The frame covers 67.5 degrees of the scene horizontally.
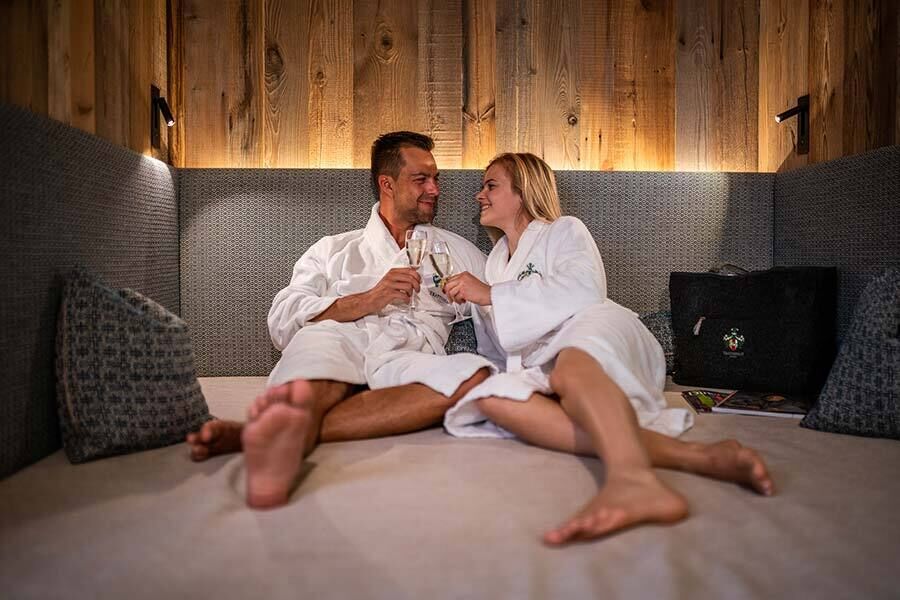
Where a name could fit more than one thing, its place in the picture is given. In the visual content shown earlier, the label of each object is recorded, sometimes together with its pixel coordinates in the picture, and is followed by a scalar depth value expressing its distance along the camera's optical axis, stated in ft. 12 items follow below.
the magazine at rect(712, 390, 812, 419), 6.15
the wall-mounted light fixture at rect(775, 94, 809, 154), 8.13
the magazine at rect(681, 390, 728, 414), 6.35
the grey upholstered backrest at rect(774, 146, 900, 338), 6.32
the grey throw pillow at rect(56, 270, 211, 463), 4.92
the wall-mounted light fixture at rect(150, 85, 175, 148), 7.73
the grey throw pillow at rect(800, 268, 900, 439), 5.24
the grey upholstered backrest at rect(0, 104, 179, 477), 4.68
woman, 3.96
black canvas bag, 6.64
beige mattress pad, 3.10
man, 4.03
